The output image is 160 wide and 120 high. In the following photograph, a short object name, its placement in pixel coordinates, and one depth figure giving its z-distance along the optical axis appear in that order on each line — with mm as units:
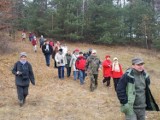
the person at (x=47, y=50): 20250
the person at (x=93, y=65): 14398
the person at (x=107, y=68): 15180
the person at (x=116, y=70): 14211
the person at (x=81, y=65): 15516
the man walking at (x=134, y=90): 6445
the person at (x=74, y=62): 16556
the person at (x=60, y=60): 16562
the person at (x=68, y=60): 17141
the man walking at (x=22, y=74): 11203
